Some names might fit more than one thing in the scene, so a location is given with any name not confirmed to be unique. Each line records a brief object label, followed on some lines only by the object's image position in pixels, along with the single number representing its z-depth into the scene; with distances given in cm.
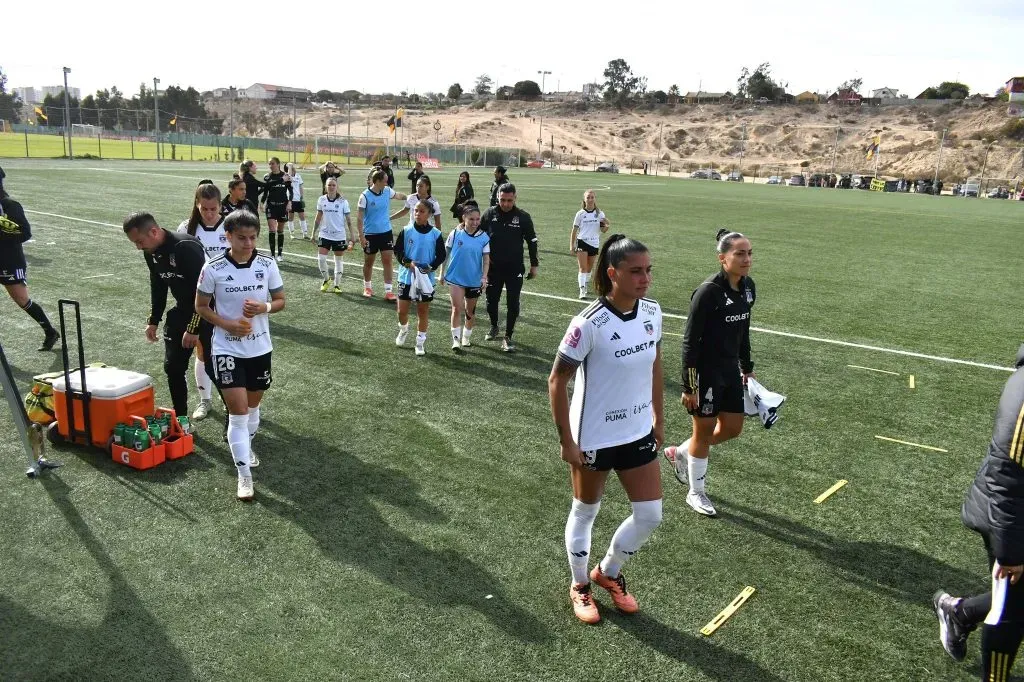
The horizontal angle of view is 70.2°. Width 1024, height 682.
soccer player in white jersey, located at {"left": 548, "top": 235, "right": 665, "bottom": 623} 409
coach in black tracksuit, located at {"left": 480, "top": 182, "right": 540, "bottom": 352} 1037
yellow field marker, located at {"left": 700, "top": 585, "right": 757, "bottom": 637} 464
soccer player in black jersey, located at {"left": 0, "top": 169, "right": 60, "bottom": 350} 922
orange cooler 662
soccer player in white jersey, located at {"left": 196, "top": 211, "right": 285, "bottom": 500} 575
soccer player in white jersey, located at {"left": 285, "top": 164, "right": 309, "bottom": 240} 2011
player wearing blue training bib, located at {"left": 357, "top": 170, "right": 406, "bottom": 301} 1273
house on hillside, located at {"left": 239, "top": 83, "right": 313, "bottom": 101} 17601
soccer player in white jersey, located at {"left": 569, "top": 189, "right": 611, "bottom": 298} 1422
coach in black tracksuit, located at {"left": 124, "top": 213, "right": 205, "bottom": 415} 646
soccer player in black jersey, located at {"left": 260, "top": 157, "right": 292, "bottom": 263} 1623
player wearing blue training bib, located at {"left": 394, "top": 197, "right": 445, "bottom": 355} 1006
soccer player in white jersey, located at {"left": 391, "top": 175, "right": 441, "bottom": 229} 1122
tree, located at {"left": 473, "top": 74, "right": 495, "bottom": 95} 17750
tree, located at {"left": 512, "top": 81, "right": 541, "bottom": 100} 15424
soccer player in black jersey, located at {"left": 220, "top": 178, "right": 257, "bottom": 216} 1170
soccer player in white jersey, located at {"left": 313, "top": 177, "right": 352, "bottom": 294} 1367
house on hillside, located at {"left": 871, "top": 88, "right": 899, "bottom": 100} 12620
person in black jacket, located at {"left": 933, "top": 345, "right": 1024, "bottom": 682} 341
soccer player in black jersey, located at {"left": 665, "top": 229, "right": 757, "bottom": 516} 555
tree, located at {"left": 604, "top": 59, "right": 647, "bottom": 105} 14862
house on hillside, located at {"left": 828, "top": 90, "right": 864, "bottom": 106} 11776
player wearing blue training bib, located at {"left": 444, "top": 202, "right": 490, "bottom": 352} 1002
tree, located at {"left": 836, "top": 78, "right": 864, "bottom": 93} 13982
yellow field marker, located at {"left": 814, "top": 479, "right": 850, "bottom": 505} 652
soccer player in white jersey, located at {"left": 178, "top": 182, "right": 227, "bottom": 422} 767
